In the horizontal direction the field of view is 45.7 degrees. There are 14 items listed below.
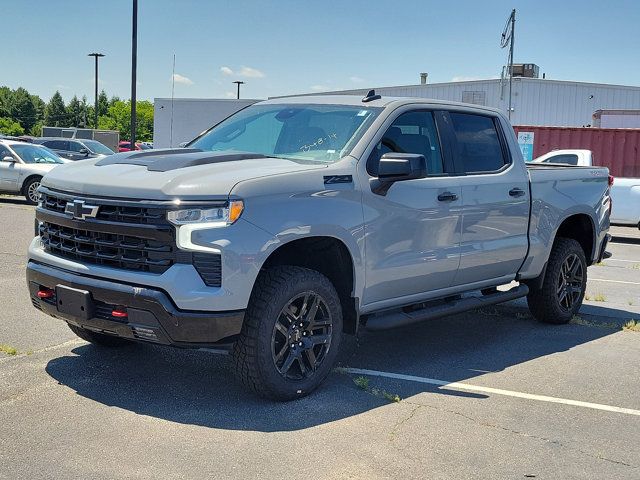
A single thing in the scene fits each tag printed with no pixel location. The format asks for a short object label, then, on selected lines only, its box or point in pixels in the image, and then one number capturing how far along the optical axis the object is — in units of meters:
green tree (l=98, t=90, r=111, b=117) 148.12
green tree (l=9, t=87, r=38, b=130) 121.44
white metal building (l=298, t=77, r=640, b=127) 38.84
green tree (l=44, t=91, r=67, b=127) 125.94
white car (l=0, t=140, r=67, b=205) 18.48
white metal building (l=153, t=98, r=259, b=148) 41.62
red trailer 21.64
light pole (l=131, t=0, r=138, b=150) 22.42
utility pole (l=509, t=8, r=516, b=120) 26.56
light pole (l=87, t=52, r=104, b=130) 67.50
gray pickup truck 4.25
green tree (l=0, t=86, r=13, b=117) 120.22
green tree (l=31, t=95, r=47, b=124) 126.76
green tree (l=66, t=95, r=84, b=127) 123.61
